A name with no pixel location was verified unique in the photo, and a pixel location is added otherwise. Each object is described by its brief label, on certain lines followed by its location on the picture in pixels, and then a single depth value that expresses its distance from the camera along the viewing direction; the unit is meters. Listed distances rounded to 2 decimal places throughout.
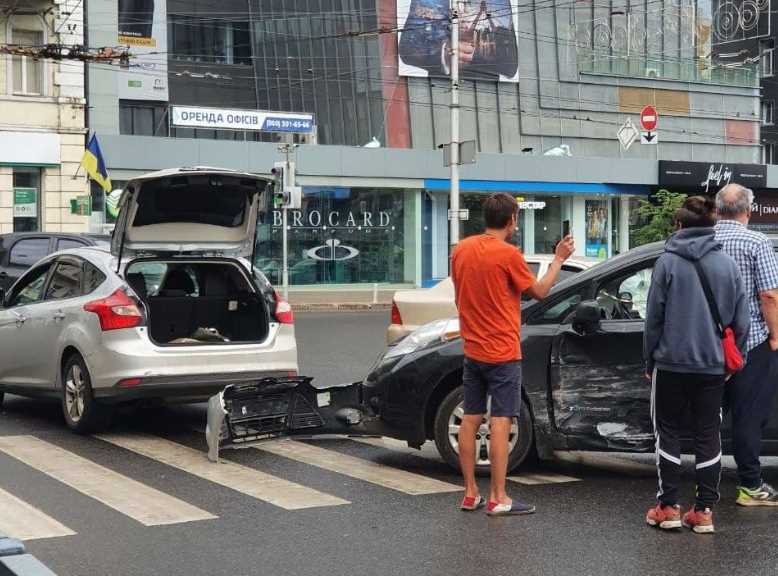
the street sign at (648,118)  40.91
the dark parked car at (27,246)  18.98
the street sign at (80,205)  30.58
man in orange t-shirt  6.37
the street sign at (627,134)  43.72
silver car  8.98
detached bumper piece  8.17
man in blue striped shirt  6.42
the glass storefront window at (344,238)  35.72
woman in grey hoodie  5.95
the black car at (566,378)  7.29
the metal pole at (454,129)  26.27
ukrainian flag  28.55
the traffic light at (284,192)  24.78
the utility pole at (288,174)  25.20
